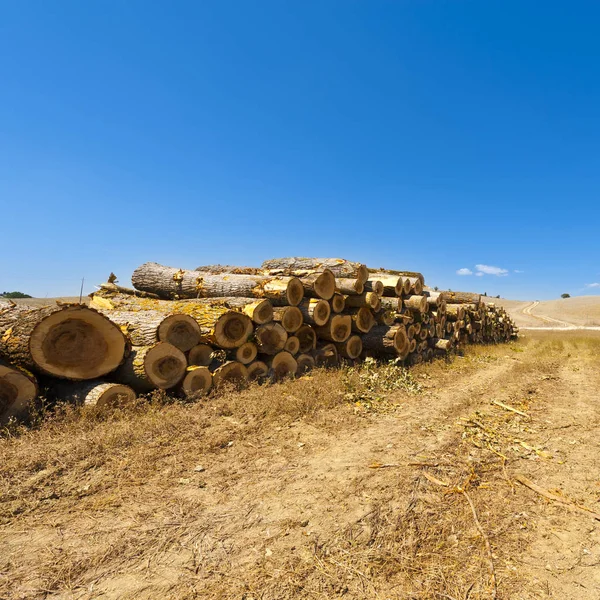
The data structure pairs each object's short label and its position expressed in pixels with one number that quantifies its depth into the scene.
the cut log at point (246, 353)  6.68
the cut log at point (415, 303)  10.16
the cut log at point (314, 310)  7.86
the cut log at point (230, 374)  6.26
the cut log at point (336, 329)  8.44
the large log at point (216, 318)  6.35
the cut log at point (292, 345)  7.61
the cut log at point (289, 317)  7.30
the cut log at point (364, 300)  8.98
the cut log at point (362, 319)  9.03
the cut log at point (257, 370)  6.86
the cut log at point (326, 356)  8.36
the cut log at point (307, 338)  8.14
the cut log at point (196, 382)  5.84
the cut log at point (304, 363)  7.86
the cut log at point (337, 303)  8.55
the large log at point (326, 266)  9.07
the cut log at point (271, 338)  7.02
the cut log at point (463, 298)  15.63
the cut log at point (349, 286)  8.72
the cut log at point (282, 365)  7.23
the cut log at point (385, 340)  9.07
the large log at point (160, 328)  5.87
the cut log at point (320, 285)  8.08
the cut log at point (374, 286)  9.30
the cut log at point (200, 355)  6.30
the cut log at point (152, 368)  5.45
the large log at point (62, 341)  4.82
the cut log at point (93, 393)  4.92
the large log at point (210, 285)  7.72
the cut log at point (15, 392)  4.50
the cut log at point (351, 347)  8.96
